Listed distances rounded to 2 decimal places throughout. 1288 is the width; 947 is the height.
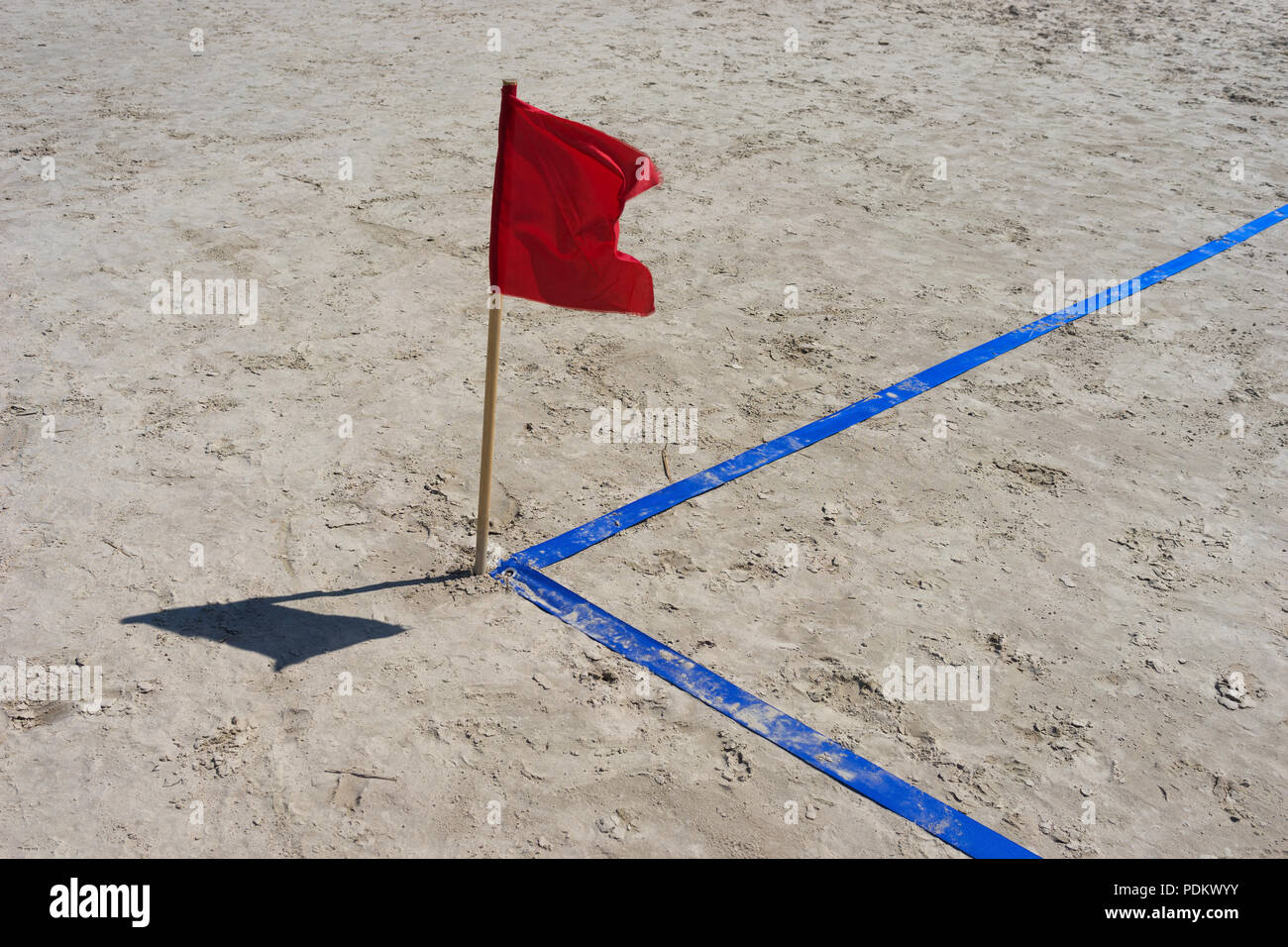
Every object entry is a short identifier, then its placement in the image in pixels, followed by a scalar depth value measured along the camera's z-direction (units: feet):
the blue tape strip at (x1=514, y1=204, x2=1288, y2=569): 14.55
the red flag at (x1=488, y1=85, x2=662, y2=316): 11.76
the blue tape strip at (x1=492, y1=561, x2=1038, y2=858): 10.59
